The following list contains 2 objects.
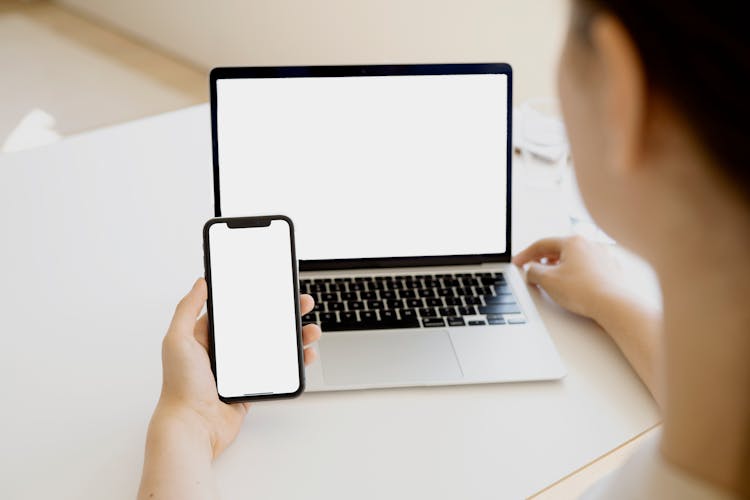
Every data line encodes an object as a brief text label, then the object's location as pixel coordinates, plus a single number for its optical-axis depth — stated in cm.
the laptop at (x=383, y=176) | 105
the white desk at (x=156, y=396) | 80
